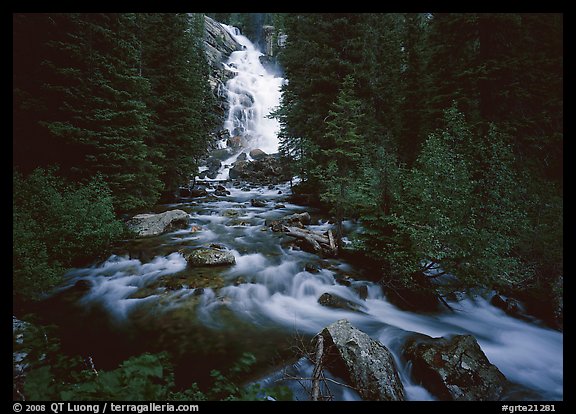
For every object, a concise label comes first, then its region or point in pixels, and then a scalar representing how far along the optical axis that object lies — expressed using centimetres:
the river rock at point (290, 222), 1306
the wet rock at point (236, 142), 4122
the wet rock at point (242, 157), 3663
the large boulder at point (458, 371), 448
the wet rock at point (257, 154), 3672
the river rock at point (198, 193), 2151
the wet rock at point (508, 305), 741
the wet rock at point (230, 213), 1593
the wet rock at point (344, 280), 835
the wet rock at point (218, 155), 3531
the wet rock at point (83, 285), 752
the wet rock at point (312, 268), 901
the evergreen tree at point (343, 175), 986
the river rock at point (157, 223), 1166
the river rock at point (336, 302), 743
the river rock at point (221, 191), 2278
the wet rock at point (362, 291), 782
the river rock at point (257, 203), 1875
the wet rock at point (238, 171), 3138
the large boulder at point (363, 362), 436
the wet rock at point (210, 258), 905
